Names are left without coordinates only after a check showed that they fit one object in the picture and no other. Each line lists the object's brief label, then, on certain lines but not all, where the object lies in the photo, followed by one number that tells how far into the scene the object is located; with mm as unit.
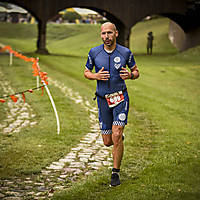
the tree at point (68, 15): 81203
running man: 10030
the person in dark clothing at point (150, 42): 67959
